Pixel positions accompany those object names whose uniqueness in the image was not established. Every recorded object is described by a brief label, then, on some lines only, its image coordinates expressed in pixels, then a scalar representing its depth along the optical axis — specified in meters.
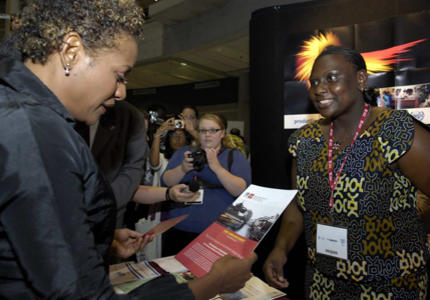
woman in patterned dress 1.24
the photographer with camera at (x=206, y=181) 2.29
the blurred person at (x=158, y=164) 2.85
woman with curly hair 0.53
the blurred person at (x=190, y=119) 3.30
